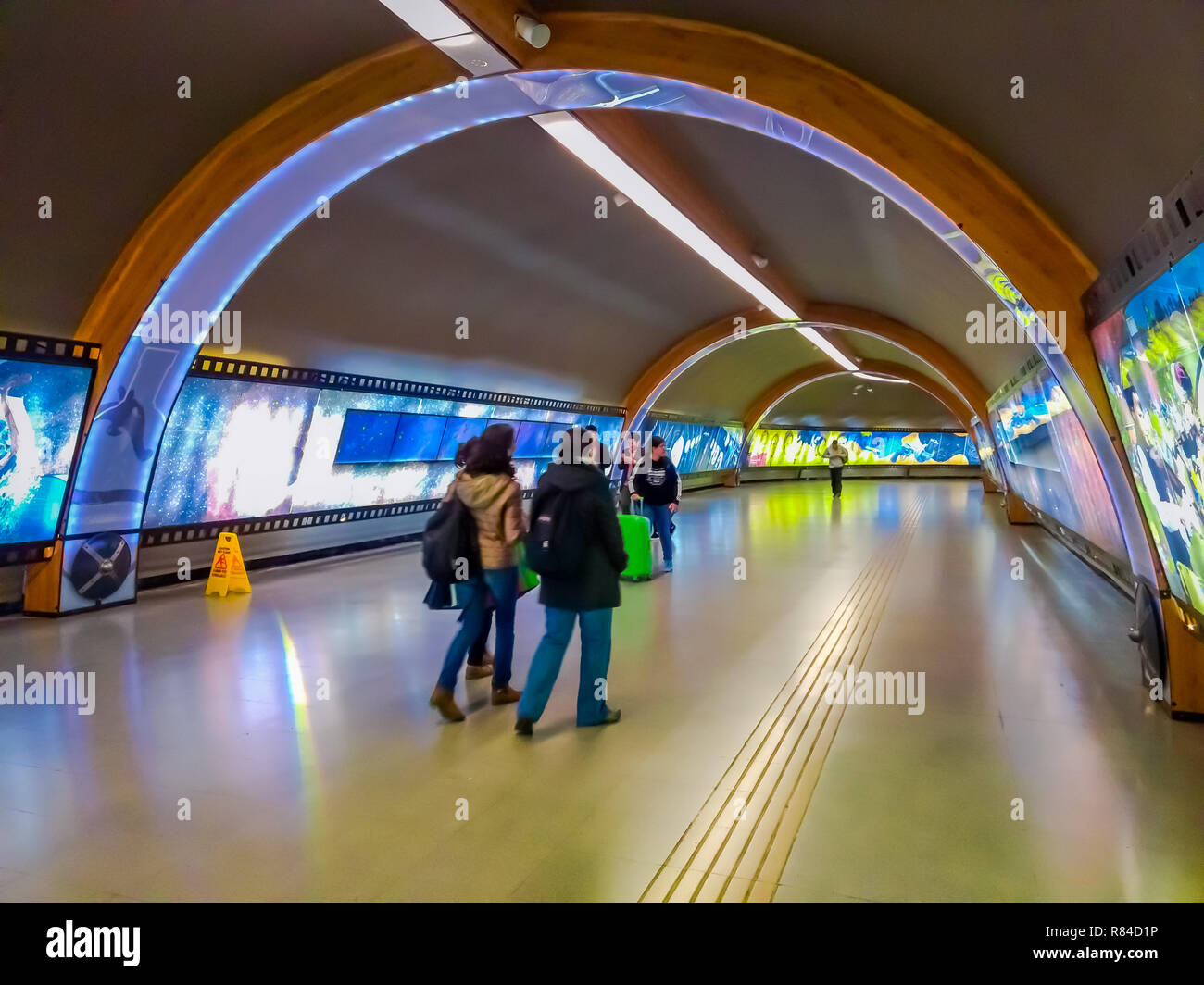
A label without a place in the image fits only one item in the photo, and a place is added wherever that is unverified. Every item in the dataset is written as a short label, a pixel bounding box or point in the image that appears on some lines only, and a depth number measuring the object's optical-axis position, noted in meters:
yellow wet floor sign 9.68
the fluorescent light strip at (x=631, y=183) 8.30
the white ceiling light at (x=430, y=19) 5.73
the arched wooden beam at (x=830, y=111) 5.62
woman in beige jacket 5.21
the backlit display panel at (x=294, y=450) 9.92
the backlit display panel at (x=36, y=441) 7.56
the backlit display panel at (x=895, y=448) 41.06
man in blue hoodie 10.84
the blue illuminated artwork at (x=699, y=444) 25.53
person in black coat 4.84
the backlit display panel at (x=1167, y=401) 3.55
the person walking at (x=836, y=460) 24.81
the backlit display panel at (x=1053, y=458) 7.93
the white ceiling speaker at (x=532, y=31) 6.50
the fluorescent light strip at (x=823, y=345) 22.28
